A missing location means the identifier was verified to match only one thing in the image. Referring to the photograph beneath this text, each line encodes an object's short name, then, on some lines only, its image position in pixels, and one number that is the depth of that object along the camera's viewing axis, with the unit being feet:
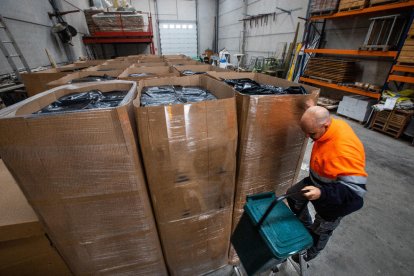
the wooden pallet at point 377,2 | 12.17
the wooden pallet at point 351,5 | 13.55
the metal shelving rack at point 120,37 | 20.88
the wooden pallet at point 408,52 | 11.26
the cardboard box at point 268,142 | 4.12
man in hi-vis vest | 3.93
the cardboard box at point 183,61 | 13.24
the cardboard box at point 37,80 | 8.21
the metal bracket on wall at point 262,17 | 23.12
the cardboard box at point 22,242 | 3.59
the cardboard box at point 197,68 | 9.73
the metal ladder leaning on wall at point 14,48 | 9.50
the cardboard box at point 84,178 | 2.77
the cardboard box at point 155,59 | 16.54
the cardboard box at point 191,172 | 3.35
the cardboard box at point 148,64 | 10.80
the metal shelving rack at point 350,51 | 11.67
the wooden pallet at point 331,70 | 16.01
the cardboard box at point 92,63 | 13.95
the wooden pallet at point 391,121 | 12.20
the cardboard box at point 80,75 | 6.04
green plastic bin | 3.38
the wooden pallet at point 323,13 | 16.18
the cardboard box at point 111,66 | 10.23
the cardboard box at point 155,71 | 8.63
